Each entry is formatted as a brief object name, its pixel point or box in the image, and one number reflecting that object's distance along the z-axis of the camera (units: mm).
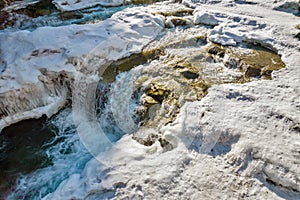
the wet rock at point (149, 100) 3990
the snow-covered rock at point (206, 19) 5938
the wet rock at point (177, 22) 5971
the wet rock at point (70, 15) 6437
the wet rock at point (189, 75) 4332
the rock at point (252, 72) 4250
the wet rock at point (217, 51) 4877
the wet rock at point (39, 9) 6617
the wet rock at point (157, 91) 4043
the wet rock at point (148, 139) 3471
